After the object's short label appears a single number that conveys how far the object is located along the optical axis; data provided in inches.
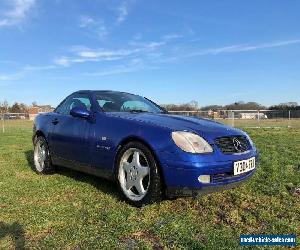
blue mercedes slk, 101.7
